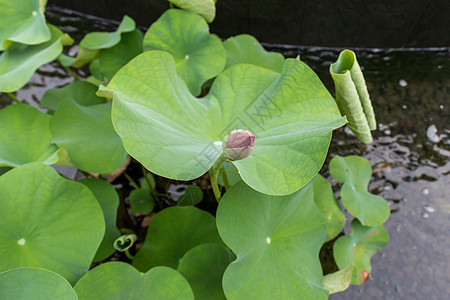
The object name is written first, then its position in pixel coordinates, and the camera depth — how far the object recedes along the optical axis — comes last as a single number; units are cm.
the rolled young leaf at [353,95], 76
